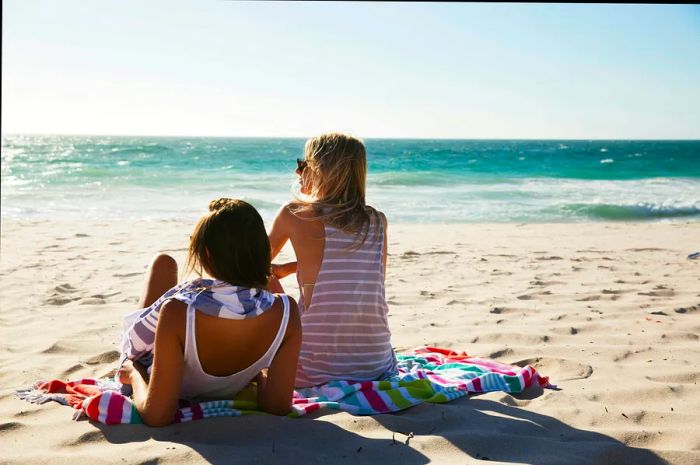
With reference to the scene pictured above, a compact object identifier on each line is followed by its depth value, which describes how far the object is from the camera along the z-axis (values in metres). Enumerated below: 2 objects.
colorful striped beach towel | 2.50
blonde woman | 2.92
